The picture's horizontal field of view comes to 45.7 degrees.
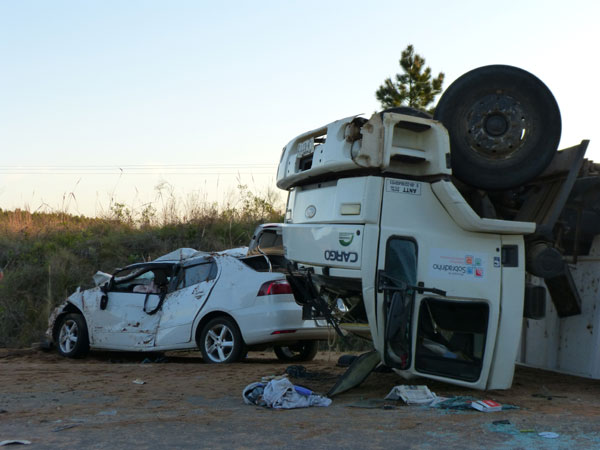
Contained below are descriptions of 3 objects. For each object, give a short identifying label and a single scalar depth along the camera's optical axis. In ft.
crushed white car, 32.65
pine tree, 84.94
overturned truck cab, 21.38
